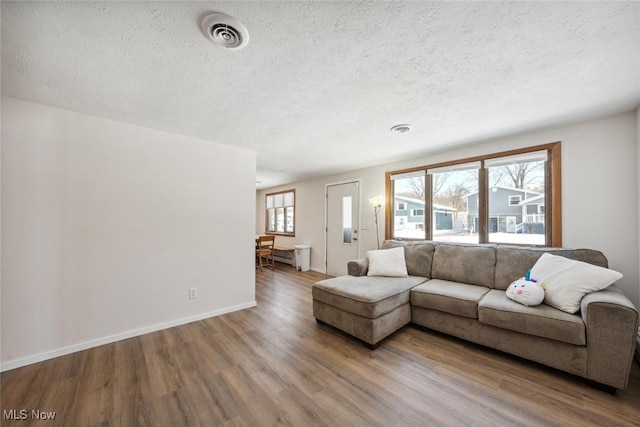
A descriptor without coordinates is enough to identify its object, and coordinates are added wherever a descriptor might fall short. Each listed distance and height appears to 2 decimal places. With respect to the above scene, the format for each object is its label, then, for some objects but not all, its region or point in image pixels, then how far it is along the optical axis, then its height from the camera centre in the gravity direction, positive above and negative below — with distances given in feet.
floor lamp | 13.53 +0.66
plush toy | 6.69 -2.20
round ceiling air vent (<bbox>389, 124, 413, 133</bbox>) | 8.66 +3.29
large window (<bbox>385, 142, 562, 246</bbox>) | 9.11 +0.77
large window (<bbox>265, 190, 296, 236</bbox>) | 21.61 +0.34
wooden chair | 19.34 -2.70
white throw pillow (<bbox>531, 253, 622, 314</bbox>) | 6.20 -1.76
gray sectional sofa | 5.50 -2.73
